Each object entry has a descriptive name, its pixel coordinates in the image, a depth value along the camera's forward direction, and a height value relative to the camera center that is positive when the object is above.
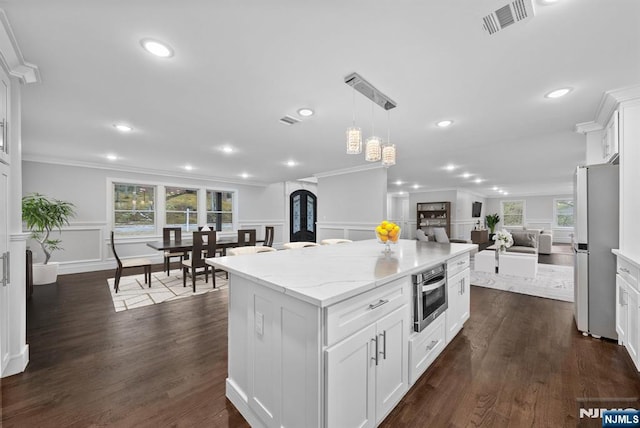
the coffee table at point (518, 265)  5.01 -0.99
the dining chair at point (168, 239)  5.17 -0.51
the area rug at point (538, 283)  4.14 -1.24
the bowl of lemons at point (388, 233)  2.59 -0.18
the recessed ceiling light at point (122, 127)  3.34 +1.17
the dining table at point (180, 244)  4.43 -0.55
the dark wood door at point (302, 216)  9.84 -0.05
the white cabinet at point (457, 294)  2.42 -0.81
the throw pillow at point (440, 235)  7.40 -0.58
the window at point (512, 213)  13.29 +0.09
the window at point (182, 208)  6.89 +0.18
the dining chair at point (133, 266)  4.11 -0.86
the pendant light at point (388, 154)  2.76 +0.65
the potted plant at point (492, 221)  12.70 -0.31
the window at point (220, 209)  7.75 +0.17
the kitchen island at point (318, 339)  1.19 -0.67
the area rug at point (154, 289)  3.70 -1.24
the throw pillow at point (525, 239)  6.68 -0.65
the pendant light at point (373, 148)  2.58 +0.67
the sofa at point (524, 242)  6.08 -0.72
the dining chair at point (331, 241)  4.49 -0.48
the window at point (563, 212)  12.03 +0.13
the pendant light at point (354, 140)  2.42 +0.71
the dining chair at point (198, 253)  4.27 -0.66
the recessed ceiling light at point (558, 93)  2.39 +1.16
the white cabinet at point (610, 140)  2.51 +0.80
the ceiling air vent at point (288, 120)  3.12 +1.17
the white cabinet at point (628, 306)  1.94 -0.76
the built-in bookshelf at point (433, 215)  11.00 -0.01
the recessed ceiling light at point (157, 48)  1.74 +1.17
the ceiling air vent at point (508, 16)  1.40 +1.15
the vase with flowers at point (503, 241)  5.32 -0.54
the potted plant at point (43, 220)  4.19 -0.09
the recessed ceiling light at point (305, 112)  2.86 +1.17
